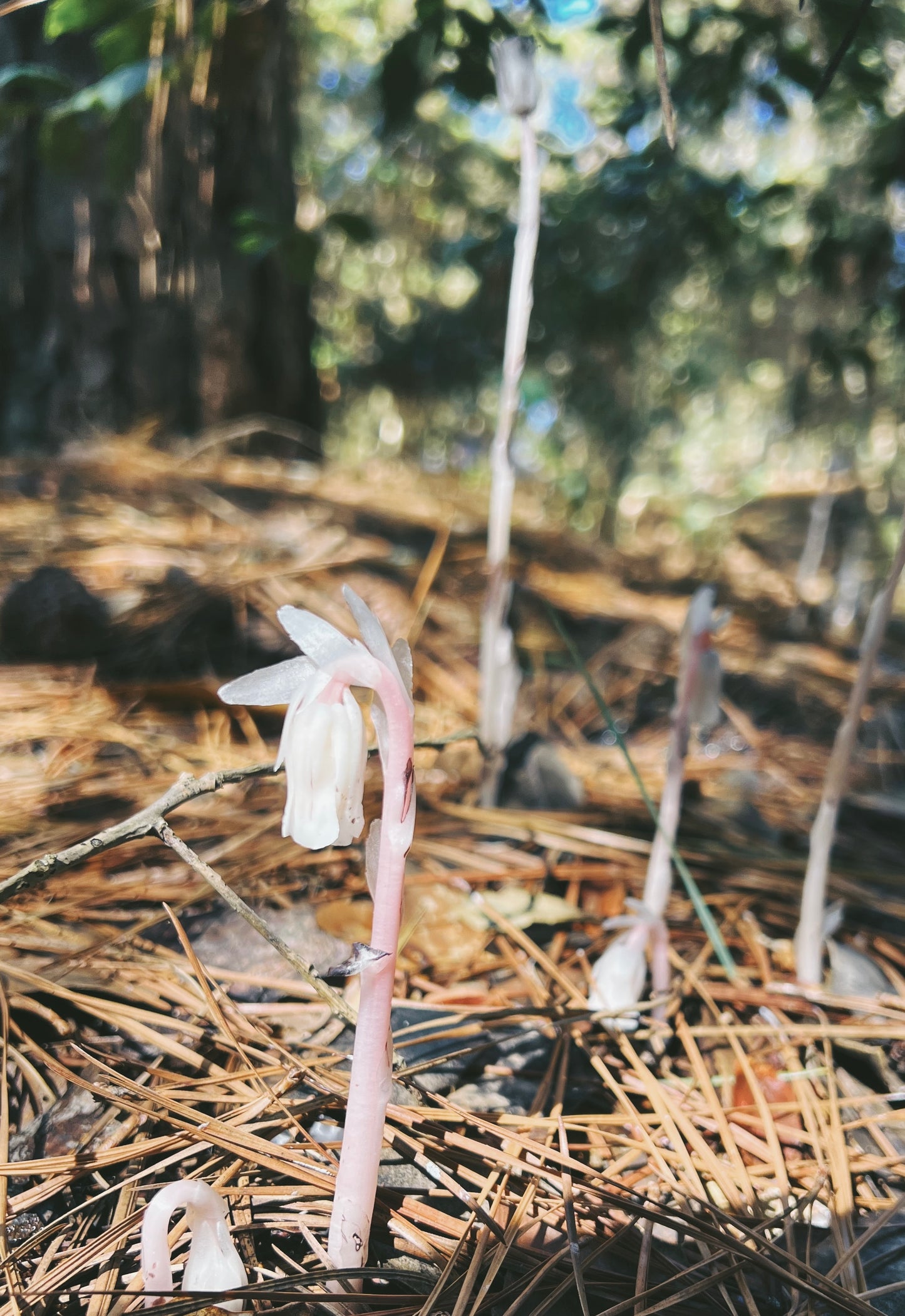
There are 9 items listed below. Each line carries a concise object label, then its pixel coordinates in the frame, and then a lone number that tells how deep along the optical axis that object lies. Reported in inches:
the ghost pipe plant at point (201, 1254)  6.3
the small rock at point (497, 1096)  8.1
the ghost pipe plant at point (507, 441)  10.0
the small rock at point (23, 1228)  6.9
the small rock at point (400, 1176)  7.4
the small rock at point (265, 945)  8.9
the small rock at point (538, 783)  11.9
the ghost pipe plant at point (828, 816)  9.0
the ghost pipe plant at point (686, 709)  8.9
